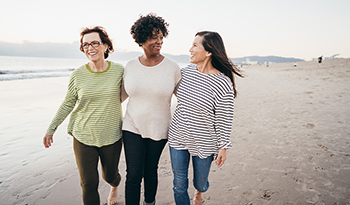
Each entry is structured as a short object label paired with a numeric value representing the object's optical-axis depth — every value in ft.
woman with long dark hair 6.81
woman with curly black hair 7.20
